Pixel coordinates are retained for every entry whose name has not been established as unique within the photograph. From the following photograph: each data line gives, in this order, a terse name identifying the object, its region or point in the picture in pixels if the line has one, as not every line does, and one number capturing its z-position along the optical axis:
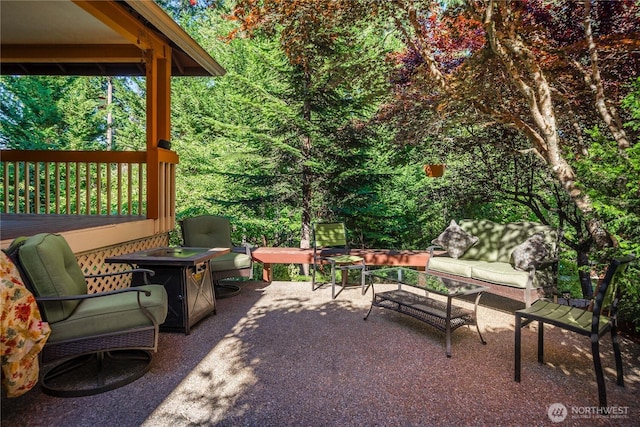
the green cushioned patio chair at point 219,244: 4.38
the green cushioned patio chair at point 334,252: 4.90
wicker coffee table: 3.16
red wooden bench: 5.43
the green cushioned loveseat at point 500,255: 3.79
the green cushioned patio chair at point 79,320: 2.22
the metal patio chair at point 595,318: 2.26
